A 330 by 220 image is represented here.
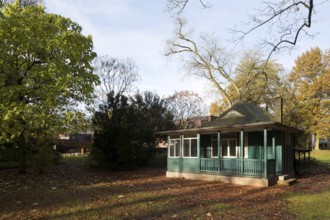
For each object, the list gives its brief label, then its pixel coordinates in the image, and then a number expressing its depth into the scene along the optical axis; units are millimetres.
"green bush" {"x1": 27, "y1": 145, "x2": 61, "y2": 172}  22547
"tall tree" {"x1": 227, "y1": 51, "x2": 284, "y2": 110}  38656
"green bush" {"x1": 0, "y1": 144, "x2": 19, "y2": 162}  31288
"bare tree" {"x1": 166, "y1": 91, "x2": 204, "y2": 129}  43438
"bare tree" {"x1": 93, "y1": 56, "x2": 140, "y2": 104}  40672
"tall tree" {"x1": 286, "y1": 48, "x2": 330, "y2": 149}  42062
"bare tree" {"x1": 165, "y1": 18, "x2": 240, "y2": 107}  39344
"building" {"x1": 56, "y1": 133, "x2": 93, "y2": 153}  52219
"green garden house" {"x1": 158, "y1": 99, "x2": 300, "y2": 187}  17578
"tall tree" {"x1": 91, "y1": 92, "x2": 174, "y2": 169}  25062
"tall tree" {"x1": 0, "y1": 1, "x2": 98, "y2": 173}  14188
